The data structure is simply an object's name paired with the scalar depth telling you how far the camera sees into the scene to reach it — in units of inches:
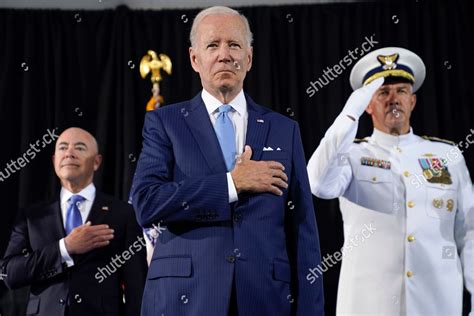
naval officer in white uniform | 116.0
